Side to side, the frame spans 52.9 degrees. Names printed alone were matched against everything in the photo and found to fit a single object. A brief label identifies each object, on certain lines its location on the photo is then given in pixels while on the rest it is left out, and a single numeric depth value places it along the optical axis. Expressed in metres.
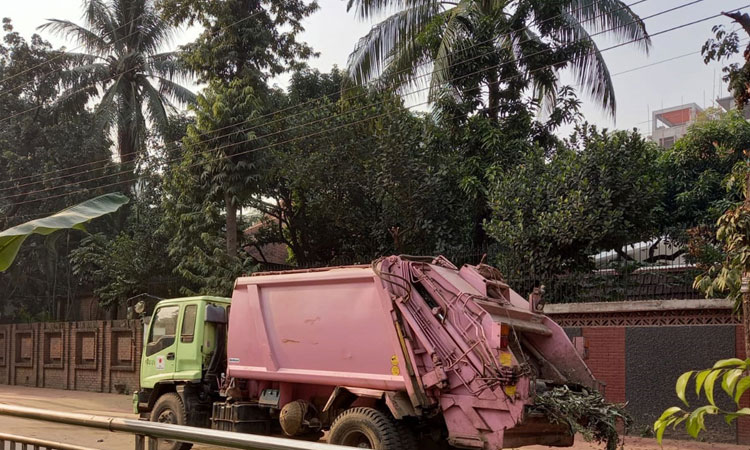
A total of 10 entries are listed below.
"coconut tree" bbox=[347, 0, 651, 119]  17.42
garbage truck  7.68
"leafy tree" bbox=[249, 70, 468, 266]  17.67
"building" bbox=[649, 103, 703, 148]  56.84
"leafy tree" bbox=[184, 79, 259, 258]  18.42
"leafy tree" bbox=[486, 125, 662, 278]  13.93
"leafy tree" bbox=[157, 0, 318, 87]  20.69
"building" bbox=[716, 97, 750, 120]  54.58
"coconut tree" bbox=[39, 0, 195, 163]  28.94
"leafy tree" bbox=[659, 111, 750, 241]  21.42
